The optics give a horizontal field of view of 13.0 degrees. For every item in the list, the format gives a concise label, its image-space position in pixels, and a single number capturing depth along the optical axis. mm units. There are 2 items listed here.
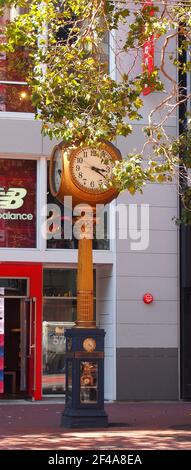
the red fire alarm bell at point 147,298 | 18344
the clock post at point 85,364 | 12875
